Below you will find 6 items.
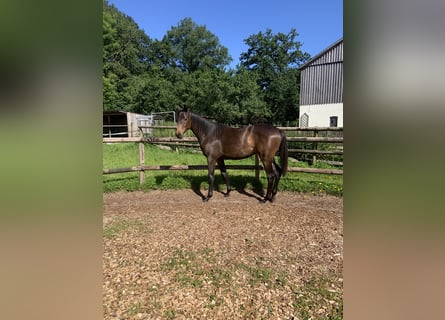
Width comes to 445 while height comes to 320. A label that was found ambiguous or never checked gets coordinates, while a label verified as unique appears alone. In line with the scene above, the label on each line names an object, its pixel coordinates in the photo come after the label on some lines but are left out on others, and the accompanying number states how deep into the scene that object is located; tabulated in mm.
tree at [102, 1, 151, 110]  21969
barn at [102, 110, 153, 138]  18356
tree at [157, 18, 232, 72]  41969
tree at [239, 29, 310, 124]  35625
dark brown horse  4641
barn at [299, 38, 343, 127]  14984
